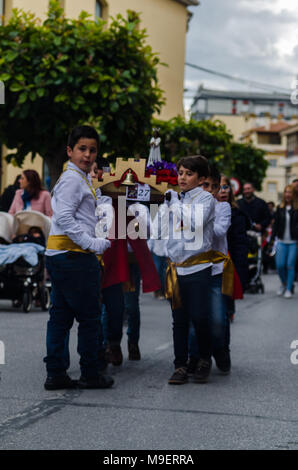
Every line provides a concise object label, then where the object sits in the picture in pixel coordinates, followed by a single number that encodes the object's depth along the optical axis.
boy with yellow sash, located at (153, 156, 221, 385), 6.71
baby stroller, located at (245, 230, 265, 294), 16.48
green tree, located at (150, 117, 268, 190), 31.92
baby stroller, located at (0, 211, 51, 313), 12.09
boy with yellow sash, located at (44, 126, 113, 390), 6.28
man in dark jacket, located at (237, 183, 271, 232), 16.31
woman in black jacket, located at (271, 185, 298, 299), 16.56
